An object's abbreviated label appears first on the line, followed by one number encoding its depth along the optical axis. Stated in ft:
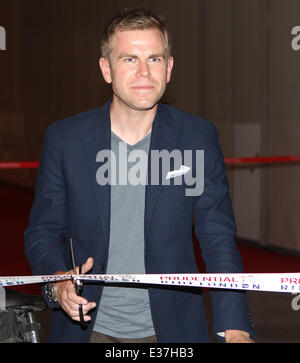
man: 6.95
